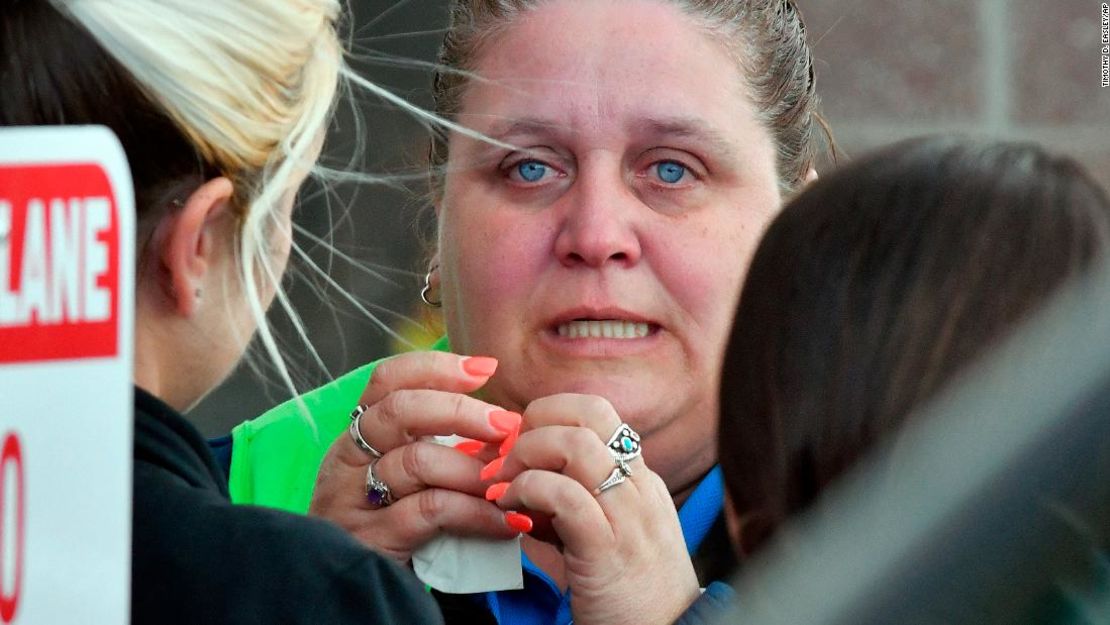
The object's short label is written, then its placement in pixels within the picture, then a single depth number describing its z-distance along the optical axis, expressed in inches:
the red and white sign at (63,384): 87.6
